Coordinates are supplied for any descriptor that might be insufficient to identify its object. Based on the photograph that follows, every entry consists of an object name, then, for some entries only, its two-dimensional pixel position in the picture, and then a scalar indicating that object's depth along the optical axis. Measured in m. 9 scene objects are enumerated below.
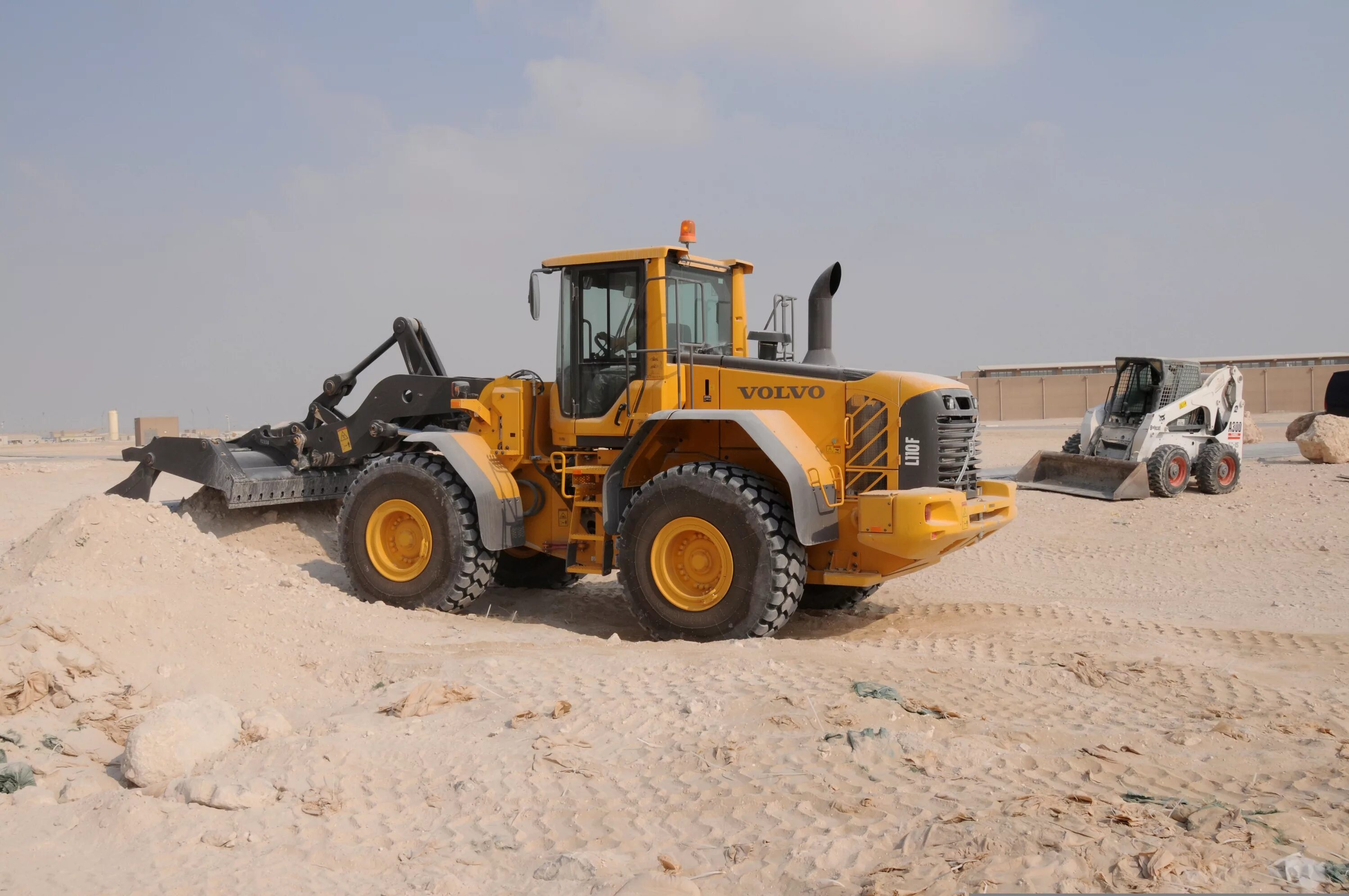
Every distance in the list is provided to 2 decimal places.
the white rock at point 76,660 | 6.23
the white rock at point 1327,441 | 20.52
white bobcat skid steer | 16.14
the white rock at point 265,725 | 5.32
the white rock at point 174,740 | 4.92
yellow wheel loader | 7.08
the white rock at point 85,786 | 4.86
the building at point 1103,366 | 47.84
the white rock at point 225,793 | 4.52
